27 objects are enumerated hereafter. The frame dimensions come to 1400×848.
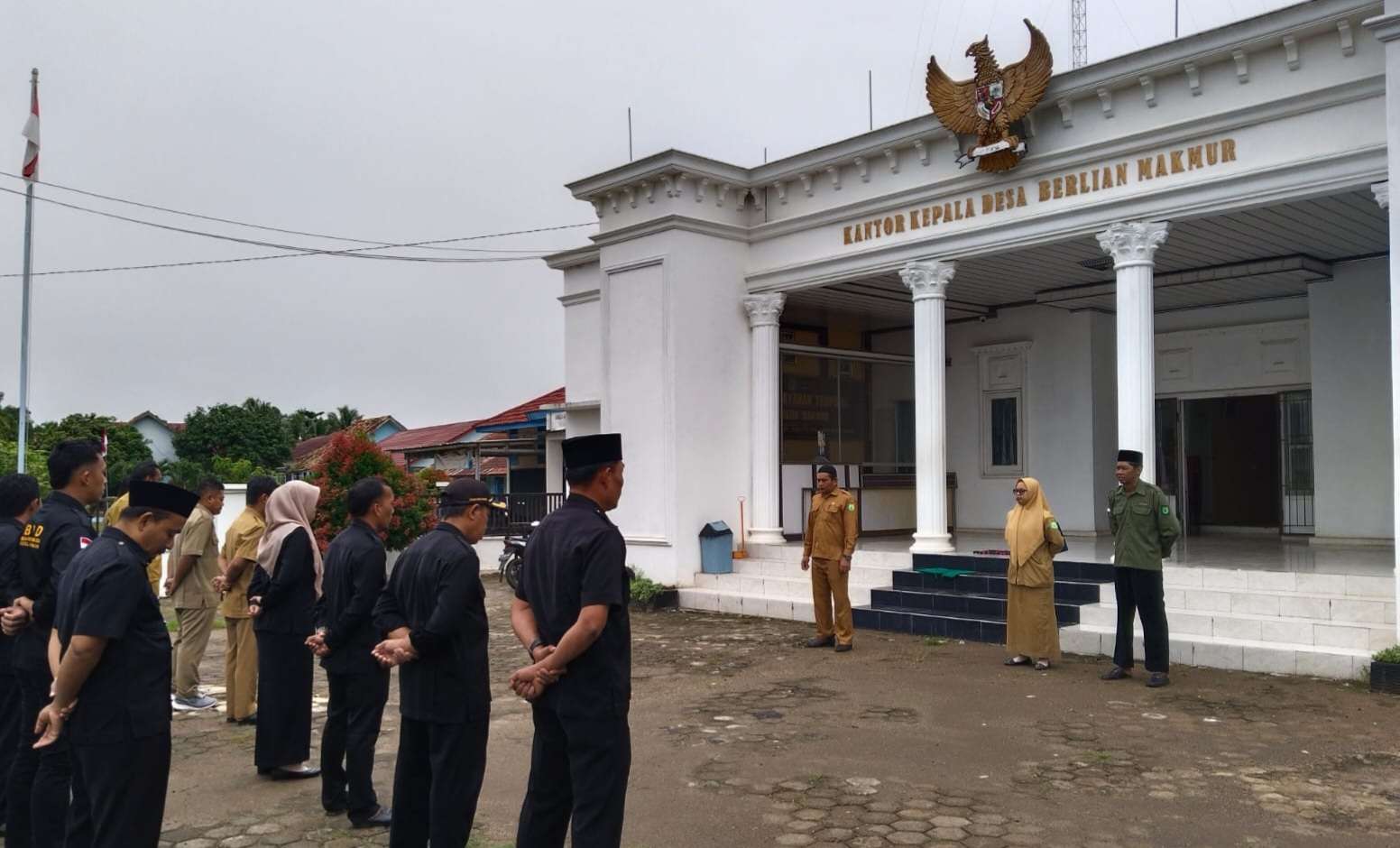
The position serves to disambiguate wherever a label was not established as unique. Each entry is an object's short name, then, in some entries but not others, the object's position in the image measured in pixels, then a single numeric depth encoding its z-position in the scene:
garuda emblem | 10.88
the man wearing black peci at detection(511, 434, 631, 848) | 3.51
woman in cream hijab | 5.80
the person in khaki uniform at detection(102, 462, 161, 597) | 6.40
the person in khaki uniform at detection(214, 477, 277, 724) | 6.96
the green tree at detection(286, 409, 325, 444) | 61.53
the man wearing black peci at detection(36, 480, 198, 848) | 3.54
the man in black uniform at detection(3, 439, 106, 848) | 4.41
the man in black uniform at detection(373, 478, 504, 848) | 4.04
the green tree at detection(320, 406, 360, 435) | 63.72
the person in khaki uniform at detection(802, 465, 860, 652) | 9.79
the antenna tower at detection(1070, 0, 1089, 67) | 13.69
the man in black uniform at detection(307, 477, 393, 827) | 5.01
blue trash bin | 13.60
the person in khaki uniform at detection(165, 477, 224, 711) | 7.50
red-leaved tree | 14.59
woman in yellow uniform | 8.80
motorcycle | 14.77
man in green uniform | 8.12
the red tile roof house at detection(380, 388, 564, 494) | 21.97
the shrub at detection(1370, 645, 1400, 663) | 7.70
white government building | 9.52
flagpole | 13.32
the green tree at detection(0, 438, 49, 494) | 21.51
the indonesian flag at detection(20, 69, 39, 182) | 13.69
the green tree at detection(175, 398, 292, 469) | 54.78
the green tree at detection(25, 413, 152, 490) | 38.38
